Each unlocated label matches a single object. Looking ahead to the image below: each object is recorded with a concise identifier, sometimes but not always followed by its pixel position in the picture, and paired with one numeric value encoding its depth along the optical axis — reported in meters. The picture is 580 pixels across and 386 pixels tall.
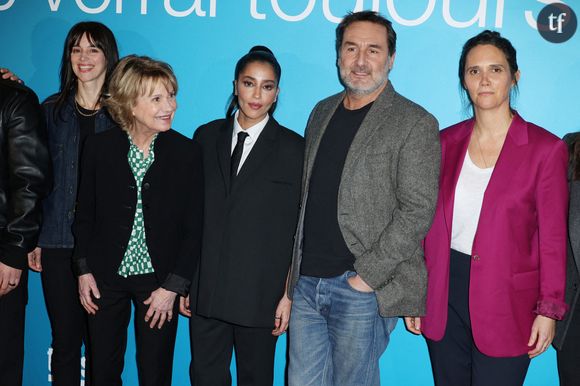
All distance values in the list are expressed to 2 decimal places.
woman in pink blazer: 2.12
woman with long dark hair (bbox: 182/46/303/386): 2.39
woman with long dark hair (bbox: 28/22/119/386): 2.71
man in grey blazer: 2.20
